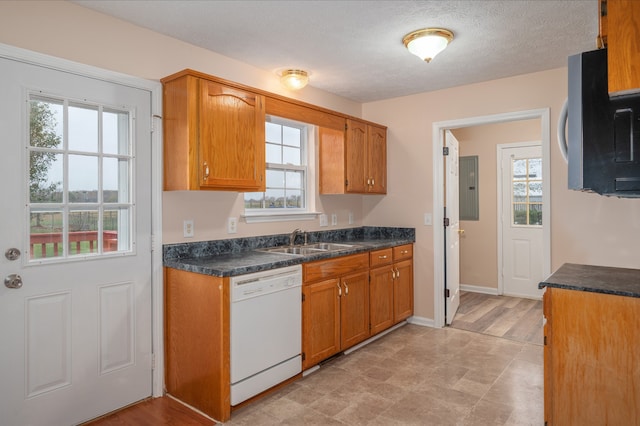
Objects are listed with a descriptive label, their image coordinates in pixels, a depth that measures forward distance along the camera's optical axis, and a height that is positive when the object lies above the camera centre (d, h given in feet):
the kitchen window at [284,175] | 11.49 +1.26
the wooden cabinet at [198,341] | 7.62 -2.52
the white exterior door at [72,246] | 6.82 -0.53
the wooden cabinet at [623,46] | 3.46 +1.46
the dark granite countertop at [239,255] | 8.02 -0.94
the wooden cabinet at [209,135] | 8.21 +1.75
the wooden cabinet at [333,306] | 9.55 -2.34
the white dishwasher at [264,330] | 7.83 -2.38
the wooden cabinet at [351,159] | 12.64 +1.84
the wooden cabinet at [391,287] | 11.89 -2.28
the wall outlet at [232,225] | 10.27 -0.23
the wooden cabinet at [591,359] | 5.72 -2.17
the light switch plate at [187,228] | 9.26 -0.27
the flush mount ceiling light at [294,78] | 11.21 +3.90
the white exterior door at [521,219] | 16.97 -0.22
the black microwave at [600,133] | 3.75 +0.77
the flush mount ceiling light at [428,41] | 8.69 +3.82
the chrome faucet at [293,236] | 11.89 -0.62
